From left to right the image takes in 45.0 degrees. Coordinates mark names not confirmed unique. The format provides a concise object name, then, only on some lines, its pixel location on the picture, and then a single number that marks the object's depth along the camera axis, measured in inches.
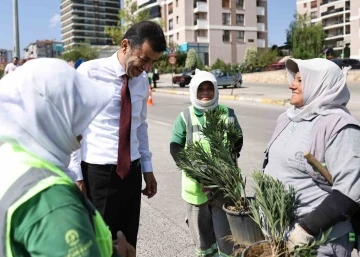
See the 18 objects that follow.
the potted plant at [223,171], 92.7
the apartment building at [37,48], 3858.3
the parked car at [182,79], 1399.1
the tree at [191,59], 2310.3
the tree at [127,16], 1348.4
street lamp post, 680.4
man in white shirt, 107.1
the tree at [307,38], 2230.6
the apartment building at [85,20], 6520.7
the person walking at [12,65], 645.4
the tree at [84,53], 2647.6
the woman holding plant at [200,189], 127.6
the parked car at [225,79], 1245.4
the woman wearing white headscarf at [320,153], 78.8
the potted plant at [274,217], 79.1
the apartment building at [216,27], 2815.0
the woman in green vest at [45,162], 43.1
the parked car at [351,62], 1465.1
